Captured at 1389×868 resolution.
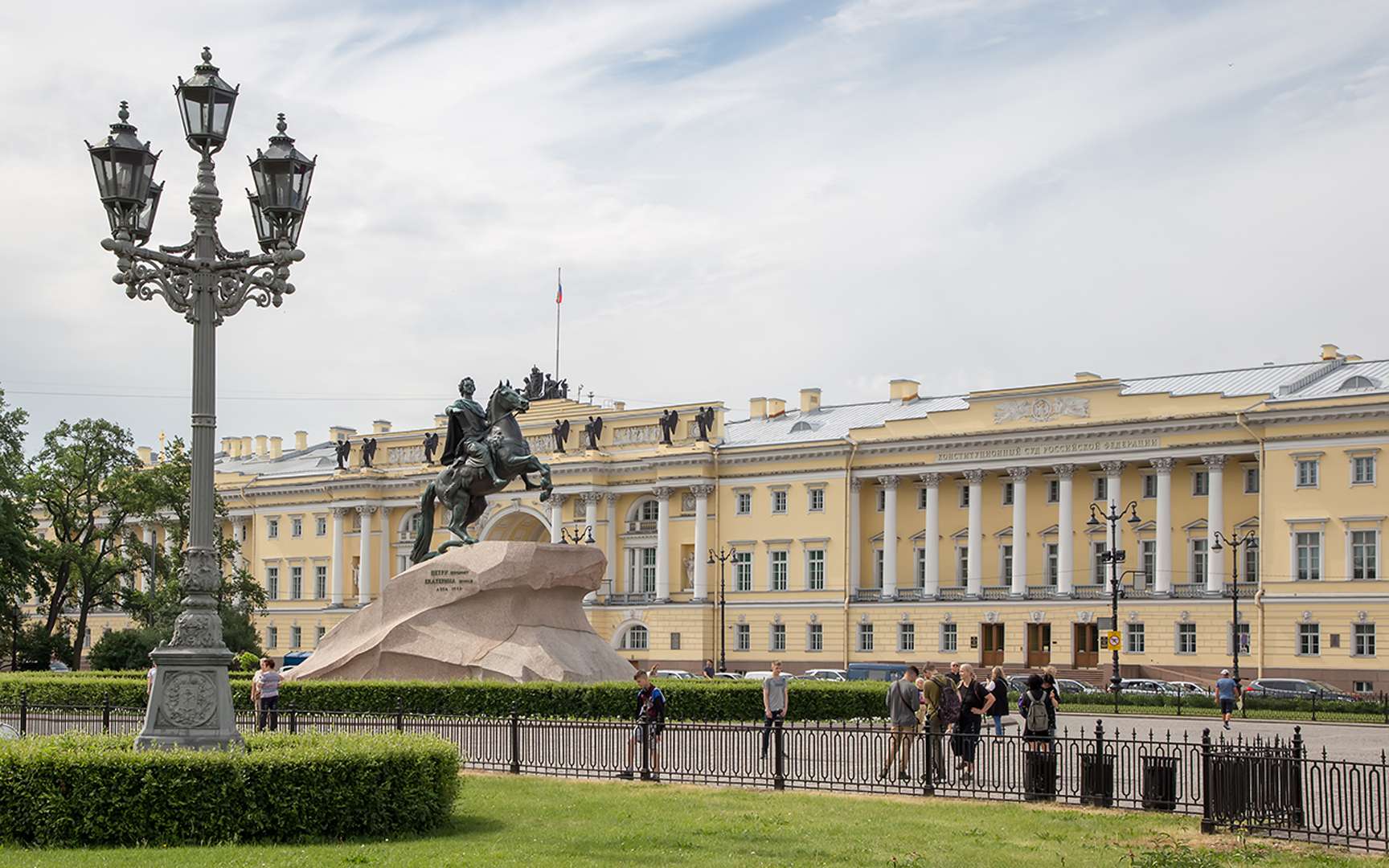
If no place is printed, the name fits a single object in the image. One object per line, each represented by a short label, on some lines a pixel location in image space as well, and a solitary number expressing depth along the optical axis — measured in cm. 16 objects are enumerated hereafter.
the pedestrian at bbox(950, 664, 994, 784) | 2198
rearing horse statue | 3434
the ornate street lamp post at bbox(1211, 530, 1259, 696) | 6194
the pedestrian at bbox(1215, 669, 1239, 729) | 4275
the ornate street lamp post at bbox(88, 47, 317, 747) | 1612
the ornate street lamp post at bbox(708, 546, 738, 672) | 8062
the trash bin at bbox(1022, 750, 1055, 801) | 2073
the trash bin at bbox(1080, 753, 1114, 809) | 2006
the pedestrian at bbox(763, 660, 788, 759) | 2941
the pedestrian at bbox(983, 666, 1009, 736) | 2878
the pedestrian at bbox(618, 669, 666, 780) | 2334
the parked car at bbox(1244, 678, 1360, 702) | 5725
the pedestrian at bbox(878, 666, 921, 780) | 2380
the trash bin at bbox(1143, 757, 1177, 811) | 1938
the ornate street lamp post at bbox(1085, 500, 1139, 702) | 5647
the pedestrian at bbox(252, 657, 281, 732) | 2973
